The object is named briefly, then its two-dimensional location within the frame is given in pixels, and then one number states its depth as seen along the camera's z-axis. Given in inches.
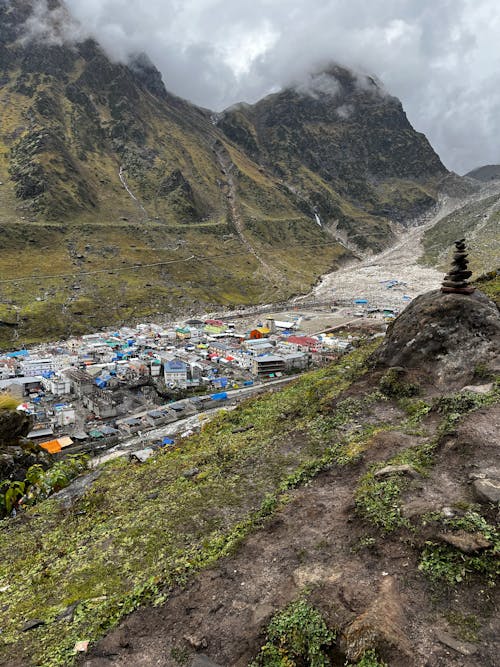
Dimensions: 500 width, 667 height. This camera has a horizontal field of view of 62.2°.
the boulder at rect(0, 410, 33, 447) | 1035.9
